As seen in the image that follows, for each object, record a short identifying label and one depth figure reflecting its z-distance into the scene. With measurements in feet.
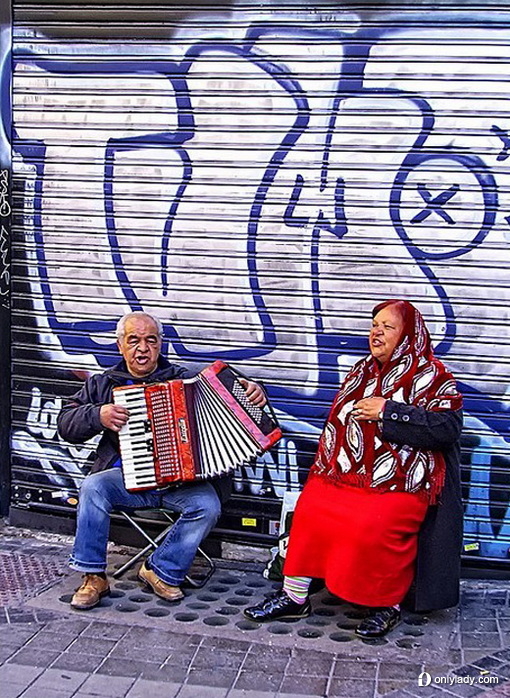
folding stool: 17.80
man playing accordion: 16.96
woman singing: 15.80
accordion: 16.55
